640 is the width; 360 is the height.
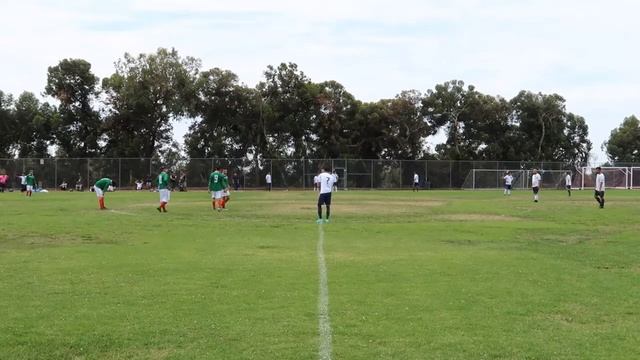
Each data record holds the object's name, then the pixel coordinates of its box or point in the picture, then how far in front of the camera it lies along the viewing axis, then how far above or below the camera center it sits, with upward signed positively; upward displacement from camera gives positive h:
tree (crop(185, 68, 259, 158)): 63.94 +5.97
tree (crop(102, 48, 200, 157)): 61.75 +7.50
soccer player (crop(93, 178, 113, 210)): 26.16 -0.44
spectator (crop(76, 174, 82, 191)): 54.72 -0.59
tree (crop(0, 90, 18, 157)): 63.16 +4.95
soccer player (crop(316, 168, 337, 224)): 21.33 -0.34
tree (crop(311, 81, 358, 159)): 65.94 +5.55
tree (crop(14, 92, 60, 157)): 63.34 +4.65
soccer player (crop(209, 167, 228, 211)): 26.11 -0.31
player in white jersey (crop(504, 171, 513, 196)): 45.25 -0.20
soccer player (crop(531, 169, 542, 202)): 35.12 -0.37
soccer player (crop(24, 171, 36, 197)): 42.31 -0.40
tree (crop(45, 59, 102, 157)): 63.28 +6.86
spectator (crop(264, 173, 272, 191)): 56.30 -0.30
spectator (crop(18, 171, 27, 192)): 51.02 -0.48
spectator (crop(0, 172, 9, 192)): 49.72 -0.36
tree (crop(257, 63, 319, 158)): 64.88 +6.84
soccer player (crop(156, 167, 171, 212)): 25.12 -0.48
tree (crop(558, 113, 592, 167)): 76.62 +4.45
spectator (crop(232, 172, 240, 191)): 57.58 -0.32
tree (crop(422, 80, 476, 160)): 70.12 +7.32
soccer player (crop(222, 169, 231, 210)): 27.00 -0.78
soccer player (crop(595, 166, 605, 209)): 28.89 -0.38
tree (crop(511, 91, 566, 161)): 72.88 +6.42
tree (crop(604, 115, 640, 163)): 89.62 +4.93
